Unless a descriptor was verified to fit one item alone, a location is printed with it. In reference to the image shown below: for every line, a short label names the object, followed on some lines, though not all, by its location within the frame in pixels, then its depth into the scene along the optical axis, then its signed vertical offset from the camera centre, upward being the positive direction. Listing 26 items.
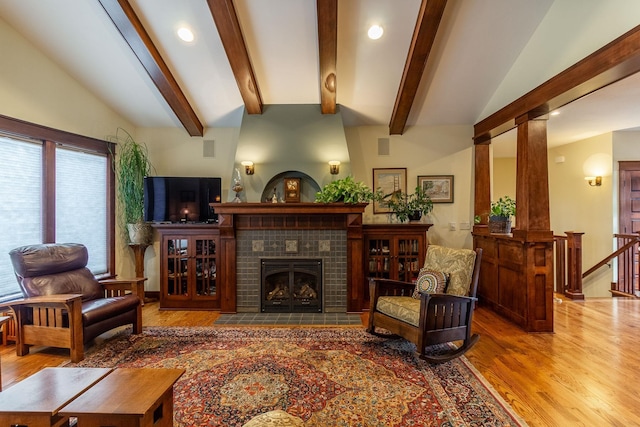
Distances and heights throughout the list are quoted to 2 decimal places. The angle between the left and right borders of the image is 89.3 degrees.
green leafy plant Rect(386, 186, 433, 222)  4.73 +0.10
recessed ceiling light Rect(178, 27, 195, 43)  3.56 +2.00
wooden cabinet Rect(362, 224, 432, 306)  4.56 -0.55
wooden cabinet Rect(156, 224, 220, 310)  4.58 -0.77
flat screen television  4.67 +0.23
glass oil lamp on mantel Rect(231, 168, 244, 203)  4.57 +0.40
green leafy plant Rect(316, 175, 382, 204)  4.30 +0.28
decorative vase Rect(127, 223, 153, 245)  4.72 -0.28
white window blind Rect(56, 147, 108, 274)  4.12 +0.16
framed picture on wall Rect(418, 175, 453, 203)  5.10 +0.41
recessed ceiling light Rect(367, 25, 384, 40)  3.53 +2.00
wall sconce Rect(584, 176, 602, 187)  5.76 +0.56
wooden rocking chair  2.81 -0.89
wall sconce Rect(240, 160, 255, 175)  4.70 +0.67
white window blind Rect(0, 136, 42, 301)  3.44 +0.16
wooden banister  5.04 -0.88
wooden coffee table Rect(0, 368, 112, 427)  1.59 -0.97
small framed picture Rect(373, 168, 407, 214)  5.11 +0.50
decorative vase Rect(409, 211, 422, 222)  4.71 -0.05
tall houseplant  4.74 +0.37
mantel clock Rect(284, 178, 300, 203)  4.79 +0.36
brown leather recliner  2.97 -0.87
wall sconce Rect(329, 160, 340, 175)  4.61 +0.66
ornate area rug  2.15 -1.34
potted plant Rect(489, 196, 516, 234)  4.38 -0.06
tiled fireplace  4.36 -0.55
